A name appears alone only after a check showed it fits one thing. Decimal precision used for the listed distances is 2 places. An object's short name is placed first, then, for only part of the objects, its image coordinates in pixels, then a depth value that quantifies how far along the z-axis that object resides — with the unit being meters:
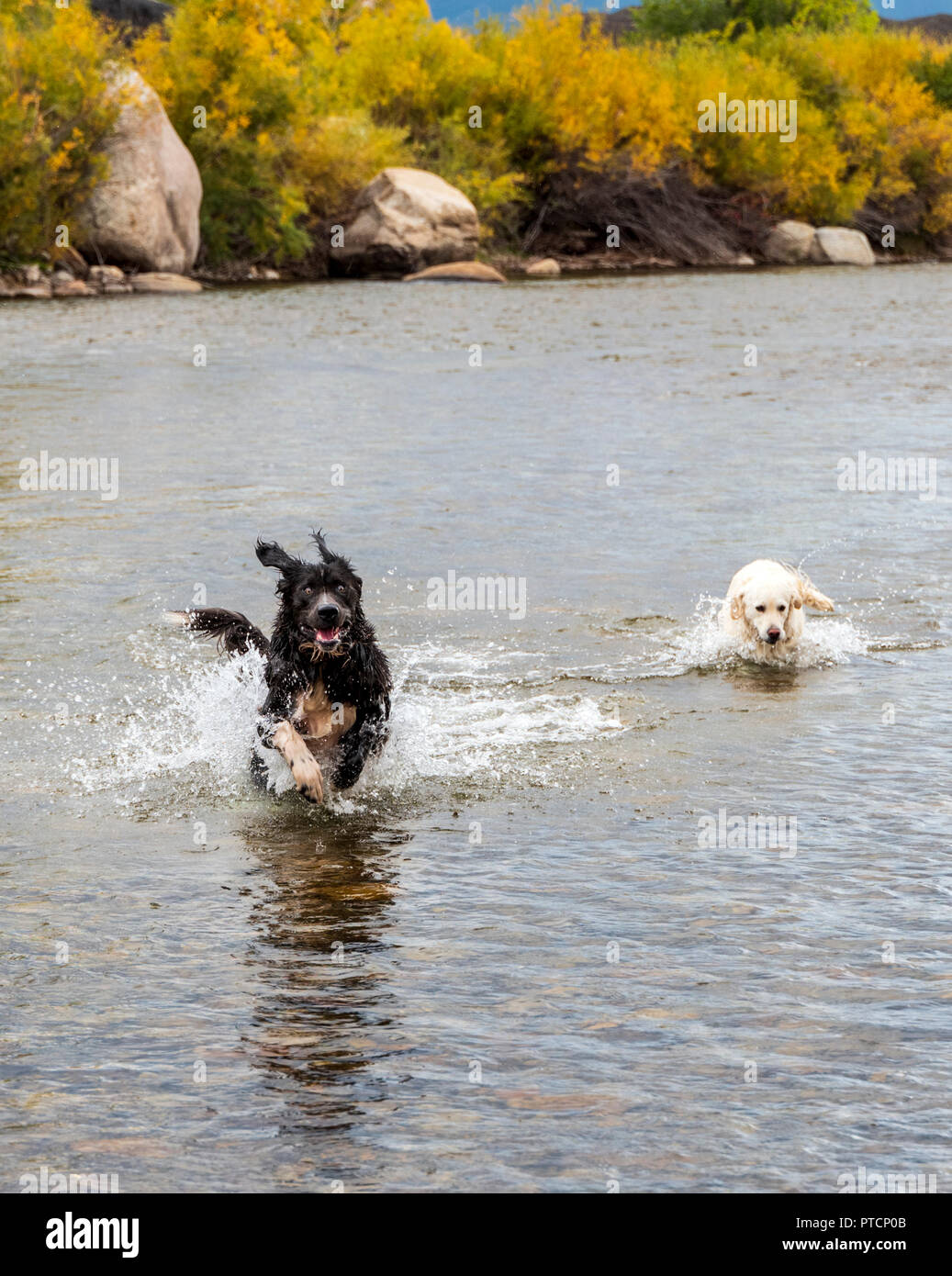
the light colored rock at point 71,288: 41.44
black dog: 7.50
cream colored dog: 10.04
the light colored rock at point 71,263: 43.59
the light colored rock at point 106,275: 43.19
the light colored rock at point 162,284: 43.19
